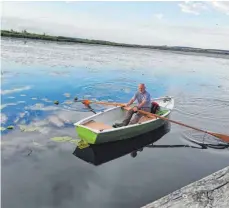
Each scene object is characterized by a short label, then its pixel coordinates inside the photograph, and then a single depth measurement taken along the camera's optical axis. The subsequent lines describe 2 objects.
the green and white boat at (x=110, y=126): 6.77
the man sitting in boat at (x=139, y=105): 7.79
